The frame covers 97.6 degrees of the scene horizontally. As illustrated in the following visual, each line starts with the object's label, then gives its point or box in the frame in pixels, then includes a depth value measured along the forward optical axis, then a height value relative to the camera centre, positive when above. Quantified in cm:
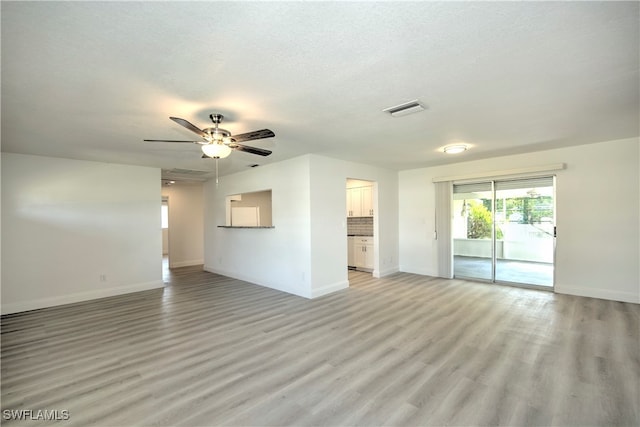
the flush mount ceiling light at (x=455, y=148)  430 +98
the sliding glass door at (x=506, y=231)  500 -40
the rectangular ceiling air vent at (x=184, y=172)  594 +92
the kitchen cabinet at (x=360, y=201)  687 +26
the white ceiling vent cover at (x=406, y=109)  268 +102
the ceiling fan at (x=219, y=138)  277 +76
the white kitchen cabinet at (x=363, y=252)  673 -100
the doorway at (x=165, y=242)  830 -109
